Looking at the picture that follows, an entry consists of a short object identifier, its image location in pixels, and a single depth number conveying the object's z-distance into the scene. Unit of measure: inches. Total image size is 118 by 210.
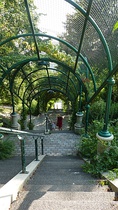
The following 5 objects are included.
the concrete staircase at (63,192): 59.4
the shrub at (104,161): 100.5
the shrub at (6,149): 170.2
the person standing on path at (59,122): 473.0
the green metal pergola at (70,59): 107.9
